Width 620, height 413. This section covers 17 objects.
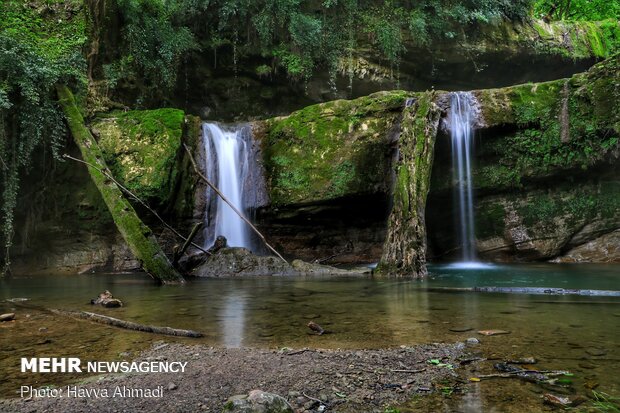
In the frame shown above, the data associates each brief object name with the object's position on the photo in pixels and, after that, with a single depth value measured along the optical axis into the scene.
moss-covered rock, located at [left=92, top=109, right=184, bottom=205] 10.39
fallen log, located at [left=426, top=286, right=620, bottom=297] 5.33
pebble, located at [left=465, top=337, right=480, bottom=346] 3.10
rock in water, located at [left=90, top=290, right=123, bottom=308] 5.04
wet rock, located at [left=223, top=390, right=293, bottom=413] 1.84
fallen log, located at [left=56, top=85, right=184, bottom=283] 8.08
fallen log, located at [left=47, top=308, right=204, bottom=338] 3.55
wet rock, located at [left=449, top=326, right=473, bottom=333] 3.54
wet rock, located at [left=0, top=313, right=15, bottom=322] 4.16
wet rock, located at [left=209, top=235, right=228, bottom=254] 10.31
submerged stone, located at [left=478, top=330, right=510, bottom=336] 3.38
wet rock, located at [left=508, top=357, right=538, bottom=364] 2.64
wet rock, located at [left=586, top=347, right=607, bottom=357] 2.79
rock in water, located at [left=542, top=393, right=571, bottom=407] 2.01
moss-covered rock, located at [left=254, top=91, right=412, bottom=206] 11.13
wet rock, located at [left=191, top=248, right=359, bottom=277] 9.28
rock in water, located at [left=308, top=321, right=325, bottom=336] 3.59
